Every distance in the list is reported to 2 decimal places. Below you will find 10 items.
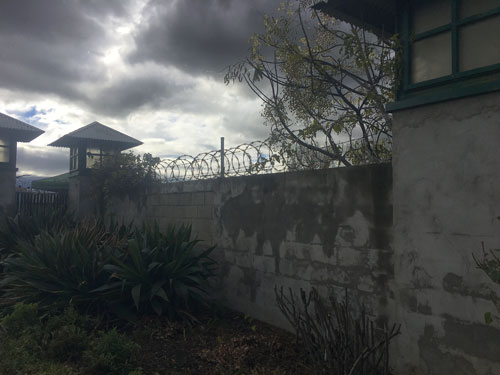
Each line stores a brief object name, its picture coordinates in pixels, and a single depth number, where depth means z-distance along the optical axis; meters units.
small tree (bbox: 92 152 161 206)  9.29
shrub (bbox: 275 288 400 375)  2.83
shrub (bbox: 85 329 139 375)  3.64
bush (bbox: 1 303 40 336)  4.35
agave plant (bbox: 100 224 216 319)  5.04
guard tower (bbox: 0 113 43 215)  12.29
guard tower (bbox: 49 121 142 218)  11.11
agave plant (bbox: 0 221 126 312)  5.12
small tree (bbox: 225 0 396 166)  4.97
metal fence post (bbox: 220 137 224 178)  6.37
